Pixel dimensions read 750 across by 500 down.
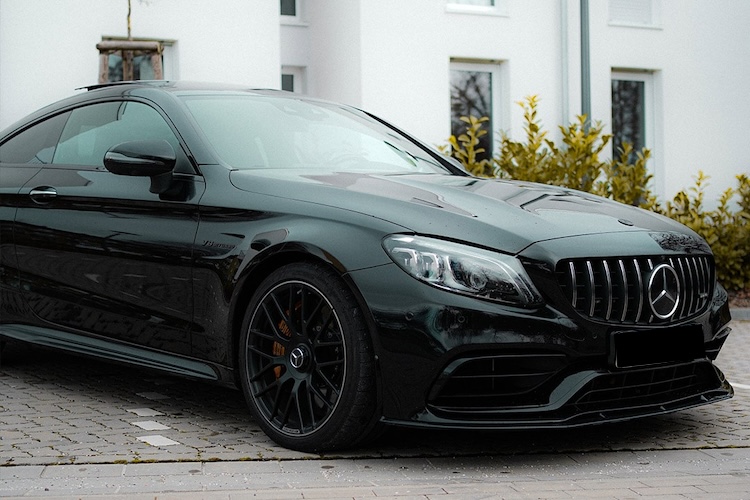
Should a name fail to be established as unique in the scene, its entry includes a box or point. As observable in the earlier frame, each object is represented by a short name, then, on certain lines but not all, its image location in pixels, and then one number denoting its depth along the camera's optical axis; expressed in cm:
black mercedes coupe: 437
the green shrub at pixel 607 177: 1237
